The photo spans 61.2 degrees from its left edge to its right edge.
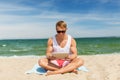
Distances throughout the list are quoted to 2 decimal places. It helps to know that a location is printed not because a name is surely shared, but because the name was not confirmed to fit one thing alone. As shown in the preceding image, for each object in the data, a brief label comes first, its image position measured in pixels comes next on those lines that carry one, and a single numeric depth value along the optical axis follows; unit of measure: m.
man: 2.45
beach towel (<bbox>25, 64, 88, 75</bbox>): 2.57
